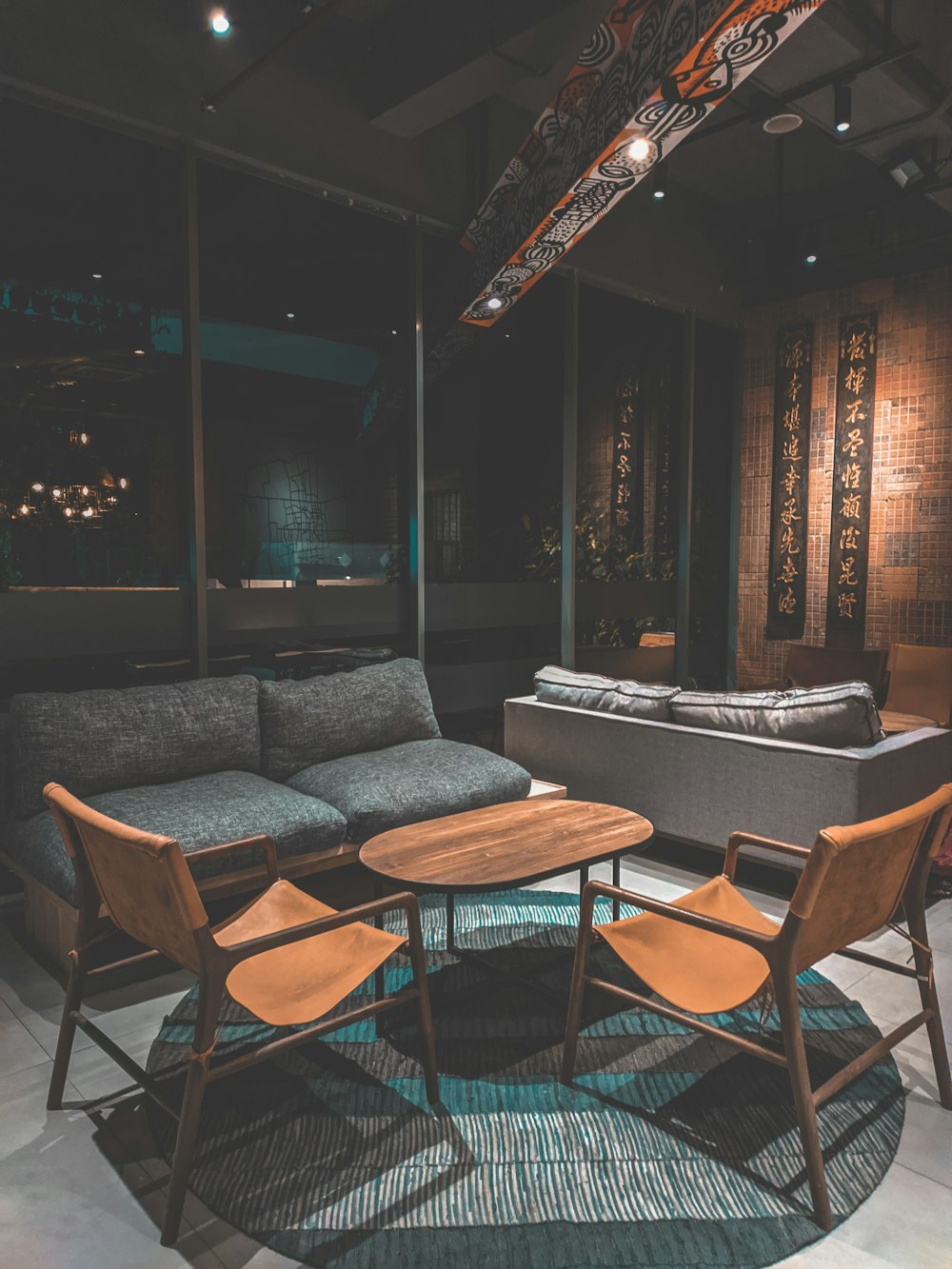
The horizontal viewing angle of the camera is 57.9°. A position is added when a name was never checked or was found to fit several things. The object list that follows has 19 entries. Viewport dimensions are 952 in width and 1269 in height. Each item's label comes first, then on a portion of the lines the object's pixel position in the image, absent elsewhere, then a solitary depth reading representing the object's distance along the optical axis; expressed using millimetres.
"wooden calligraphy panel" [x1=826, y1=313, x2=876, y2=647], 6547
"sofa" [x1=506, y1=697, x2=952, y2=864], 3346
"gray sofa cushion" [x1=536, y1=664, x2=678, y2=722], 3977
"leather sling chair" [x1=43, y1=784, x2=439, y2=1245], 1765
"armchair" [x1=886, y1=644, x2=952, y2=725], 5656
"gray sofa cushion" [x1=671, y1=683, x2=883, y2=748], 3373
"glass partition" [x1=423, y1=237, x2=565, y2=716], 4969
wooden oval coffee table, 2492
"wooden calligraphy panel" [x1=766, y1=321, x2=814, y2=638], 6895
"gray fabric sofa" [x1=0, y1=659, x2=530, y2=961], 3016
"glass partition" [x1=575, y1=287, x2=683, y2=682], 6086
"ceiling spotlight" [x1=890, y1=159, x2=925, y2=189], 4938
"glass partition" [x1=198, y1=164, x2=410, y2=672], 4109
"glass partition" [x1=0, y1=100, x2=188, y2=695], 3463
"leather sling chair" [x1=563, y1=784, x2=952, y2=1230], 1821
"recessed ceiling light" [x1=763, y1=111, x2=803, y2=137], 4645
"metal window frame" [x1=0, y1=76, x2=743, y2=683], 3762
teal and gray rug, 1780
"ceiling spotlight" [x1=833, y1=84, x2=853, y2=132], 4102
